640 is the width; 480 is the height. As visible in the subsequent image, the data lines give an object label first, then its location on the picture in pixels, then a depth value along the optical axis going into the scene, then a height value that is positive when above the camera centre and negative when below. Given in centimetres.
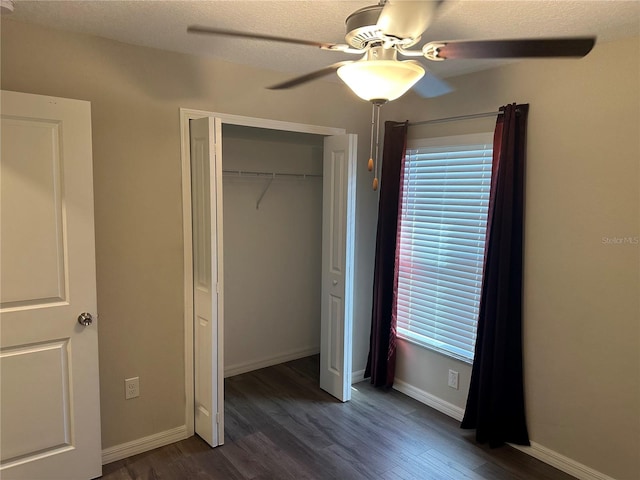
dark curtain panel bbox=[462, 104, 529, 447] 274 -52
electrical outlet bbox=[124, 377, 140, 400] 273 -111
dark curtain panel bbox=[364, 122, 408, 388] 346 -36
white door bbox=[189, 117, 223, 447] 266 -44
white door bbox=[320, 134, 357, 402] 329 -38
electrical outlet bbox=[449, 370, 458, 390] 325 -119
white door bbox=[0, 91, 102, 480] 217 -44
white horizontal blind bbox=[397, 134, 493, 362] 305 -20
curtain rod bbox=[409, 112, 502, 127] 293 +65
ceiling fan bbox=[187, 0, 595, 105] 134 +54
